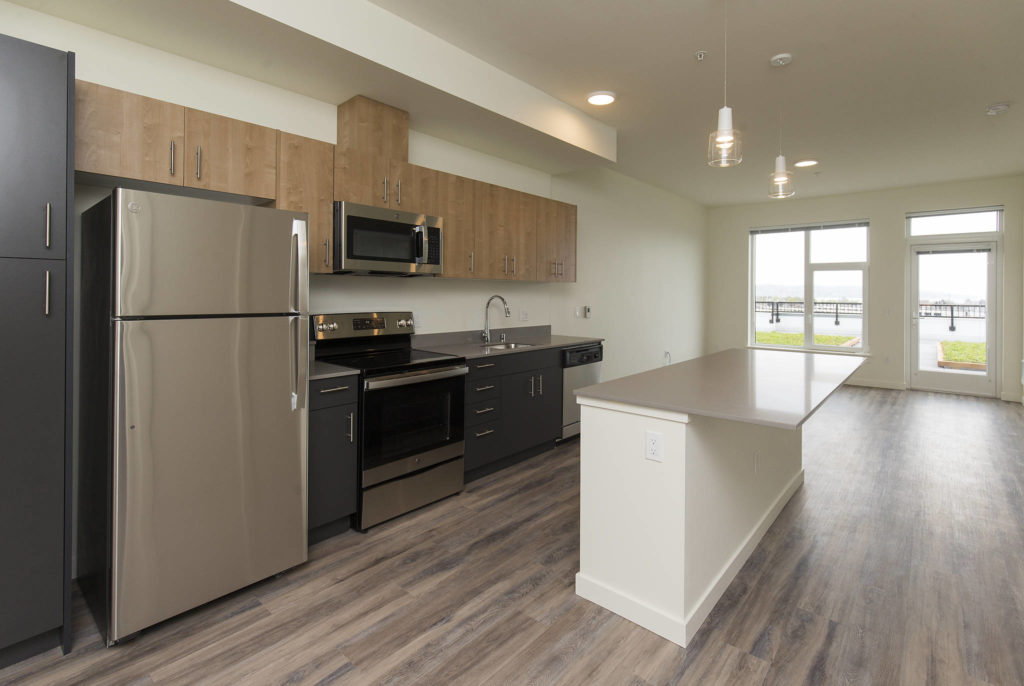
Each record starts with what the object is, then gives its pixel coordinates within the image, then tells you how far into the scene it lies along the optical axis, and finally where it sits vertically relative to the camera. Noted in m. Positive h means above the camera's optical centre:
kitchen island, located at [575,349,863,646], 1.92 -0.60
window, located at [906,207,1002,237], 6.47 +1.60
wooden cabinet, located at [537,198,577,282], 4.48 +0.91
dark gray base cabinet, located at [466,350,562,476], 3.50 -0.49
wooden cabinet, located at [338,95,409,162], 3.07 +1.30
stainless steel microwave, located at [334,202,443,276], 2.89 +0.60
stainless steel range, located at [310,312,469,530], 2.80 -0.44
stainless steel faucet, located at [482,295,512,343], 4.30 +0.16
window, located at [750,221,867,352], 7.39 +0.85
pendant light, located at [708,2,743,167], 2.37 +0.93
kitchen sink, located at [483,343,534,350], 4.02 -0.05
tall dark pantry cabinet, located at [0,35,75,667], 1.70 -0.02
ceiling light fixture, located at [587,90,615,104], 3.62 +1.76
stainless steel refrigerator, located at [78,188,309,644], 1.87 -0.26
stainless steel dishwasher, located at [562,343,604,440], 4.34 -0.29
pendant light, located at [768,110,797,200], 3.29 +1.05
